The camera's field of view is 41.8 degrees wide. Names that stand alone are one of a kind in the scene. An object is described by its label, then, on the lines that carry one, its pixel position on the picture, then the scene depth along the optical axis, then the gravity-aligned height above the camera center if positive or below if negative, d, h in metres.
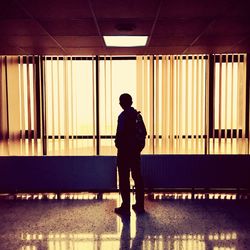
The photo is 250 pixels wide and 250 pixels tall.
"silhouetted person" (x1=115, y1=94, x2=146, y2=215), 4.26 -0.35
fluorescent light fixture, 4.21 +0.99
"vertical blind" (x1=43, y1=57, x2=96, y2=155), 6.33 +0.45
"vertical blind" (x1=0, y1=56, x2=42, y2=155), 6.16 +0.17
